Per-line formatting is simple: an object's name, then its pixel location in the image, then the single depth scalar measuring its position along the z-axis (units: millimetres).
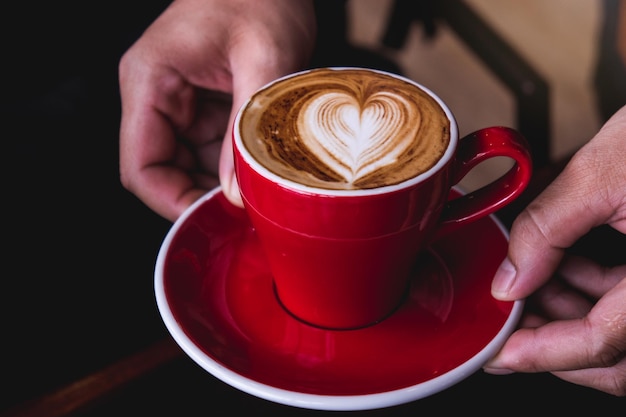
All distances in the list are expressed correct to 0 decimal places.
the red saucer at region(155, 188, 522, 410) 431
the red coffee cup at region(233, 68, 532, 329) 417
